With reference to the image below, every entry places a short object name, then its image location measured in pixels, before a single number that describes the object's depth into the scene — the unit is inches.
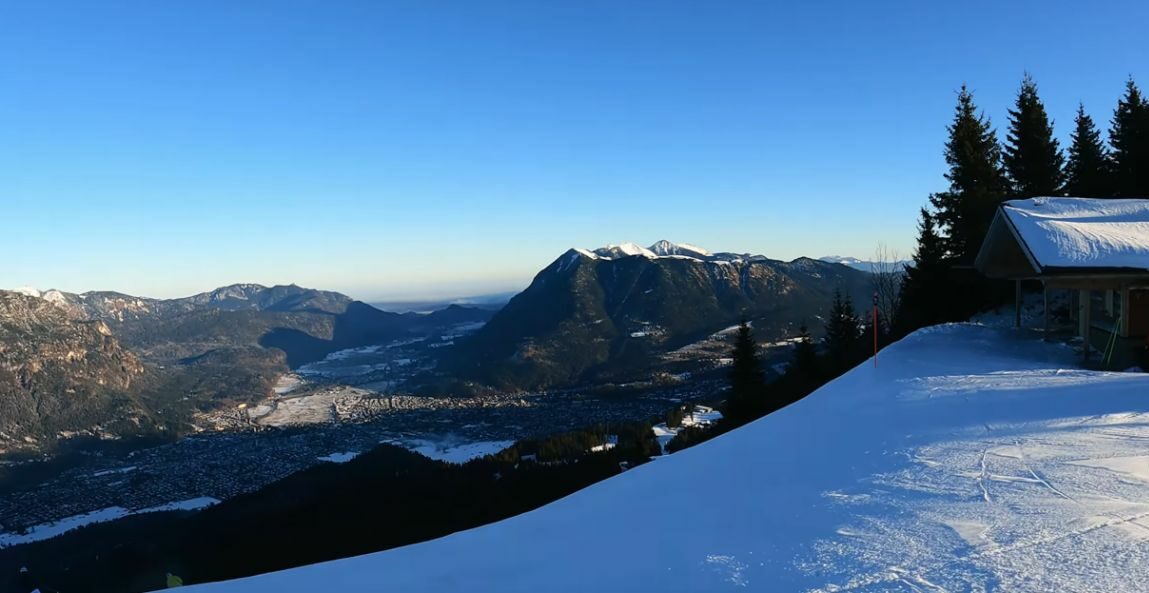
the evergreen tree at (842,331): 1394.9
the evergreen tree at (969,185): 1024.9
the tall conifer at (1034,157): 1139.3
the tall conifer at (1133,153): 1067.9
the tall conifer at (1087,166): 1126.4
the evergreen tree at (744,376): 1306.6
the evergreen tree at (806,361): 1355.8
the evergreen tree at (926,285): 1060.5
